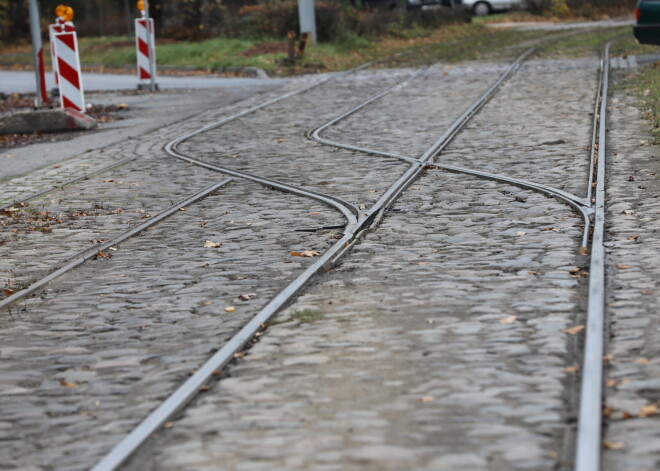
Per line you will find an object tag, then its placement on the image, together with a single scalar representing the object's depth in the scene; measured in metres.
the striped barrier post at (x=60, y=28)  33.50
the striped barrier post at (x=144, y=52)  43.25
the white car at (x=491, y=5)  94.25
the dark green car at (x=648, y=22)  38.89
